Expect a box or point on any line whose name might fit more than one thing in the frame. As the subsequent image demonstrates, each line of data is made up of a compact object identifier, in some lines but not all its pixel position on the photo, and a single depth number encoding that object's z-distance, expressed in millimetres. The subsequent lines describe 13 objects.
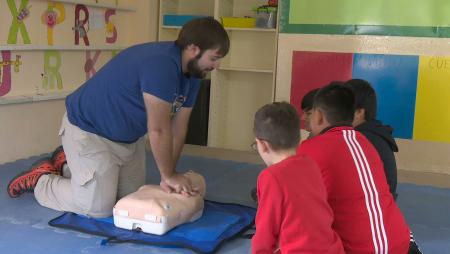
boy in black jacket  2080
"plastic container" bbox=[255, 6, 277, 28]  4469
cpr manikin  2348
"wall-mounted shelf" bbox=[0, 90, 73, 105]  3484
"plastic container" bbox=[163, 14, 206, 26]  4781
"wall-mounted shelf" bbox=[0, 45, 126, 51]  3447
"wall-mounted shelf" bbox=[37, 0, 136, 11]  3951
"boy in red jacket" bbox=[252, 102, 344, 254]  1513
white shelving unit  4840
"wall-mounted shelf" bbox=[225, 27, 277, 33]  4484
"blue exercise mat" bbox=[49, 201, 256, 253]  2275
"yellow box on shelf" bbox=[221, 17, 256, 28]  4609
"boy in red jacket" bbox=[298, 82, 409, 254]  1705
